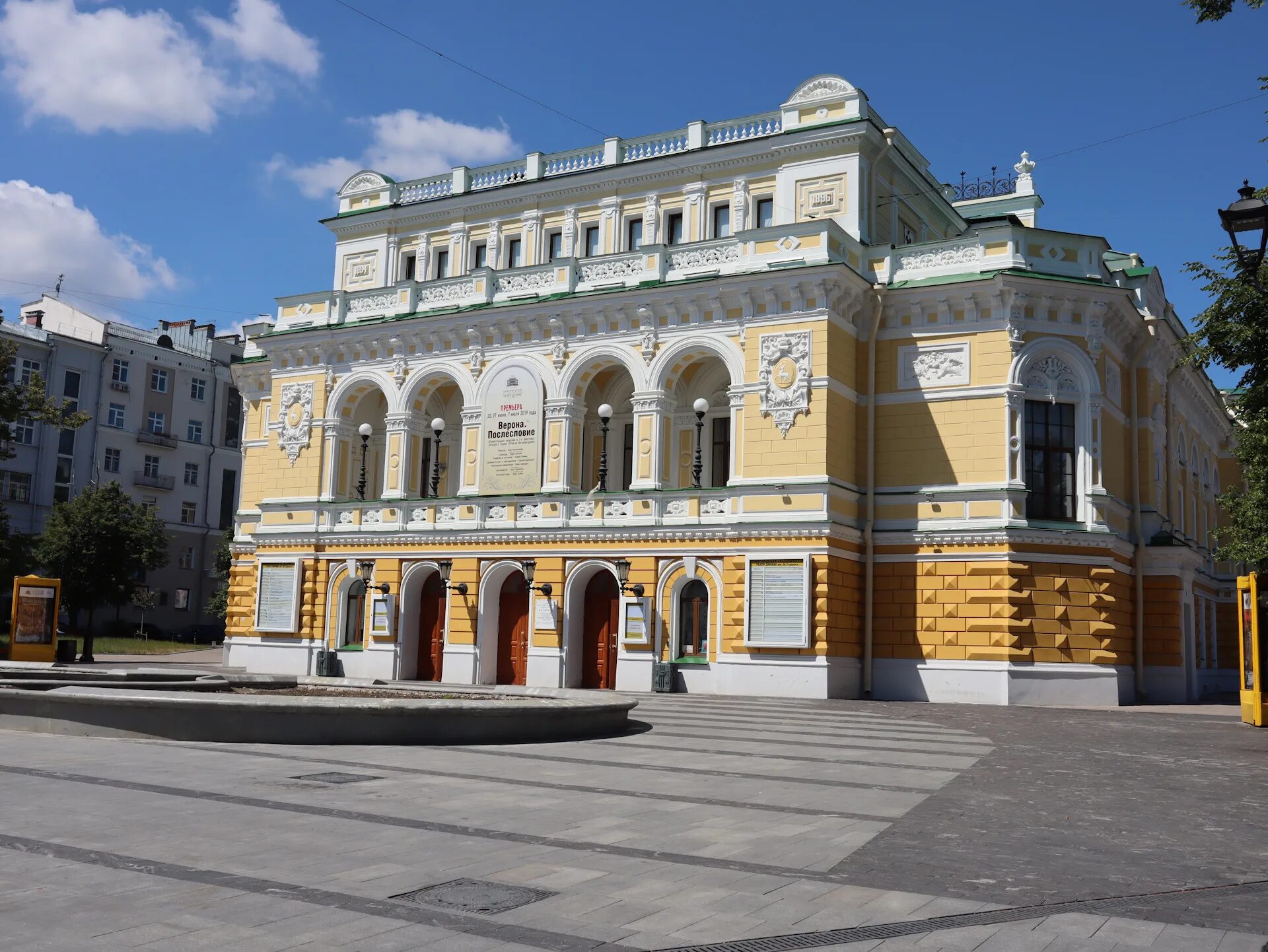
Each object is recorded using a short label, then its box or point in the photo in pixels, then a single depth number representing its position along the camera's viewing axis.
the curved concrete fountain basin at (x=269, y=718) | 14.58
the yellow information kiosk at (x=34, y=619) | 31.97
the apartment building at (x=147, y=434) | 61.62
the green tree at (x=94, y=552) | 46.94
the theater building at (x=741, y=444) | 28.98
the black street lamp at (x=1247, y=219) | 11.91
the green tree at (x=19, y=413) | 36.31
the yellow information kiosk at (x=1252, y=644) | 20.64
